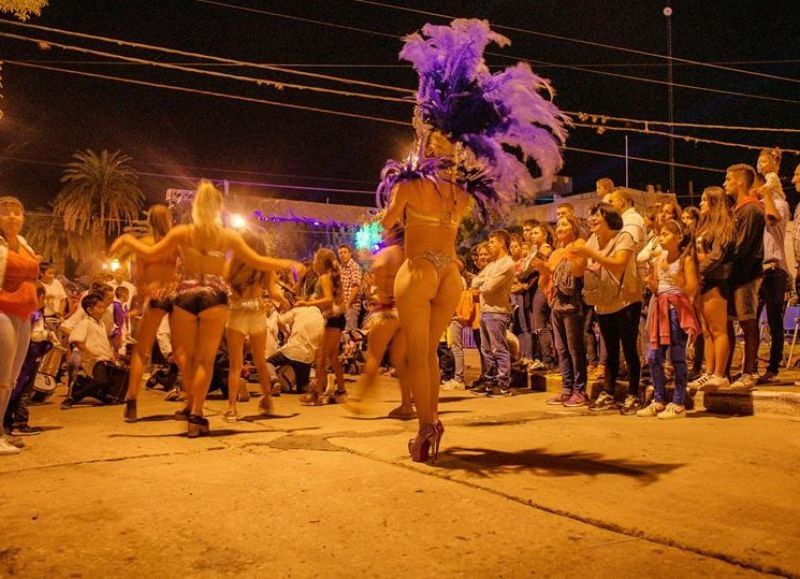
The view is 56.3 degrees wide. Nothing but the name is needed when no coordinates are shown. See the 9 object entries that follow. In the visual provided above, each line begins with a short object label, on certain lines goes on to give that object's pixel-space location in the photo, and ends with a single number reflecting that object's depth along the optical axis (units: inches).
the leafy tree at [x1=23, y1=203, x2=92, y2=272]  1774.5
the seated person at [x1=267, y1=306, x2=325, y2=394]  406.0
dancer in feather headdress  201.5
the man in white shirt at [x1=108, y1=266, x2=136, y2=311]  590.5
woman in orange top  221.0
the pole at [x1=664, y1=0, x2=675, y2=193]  795.4
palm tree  1712.6
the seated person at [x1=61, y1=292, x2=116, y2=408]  354.0
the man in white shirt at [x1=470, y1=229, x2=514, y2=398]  370.9
